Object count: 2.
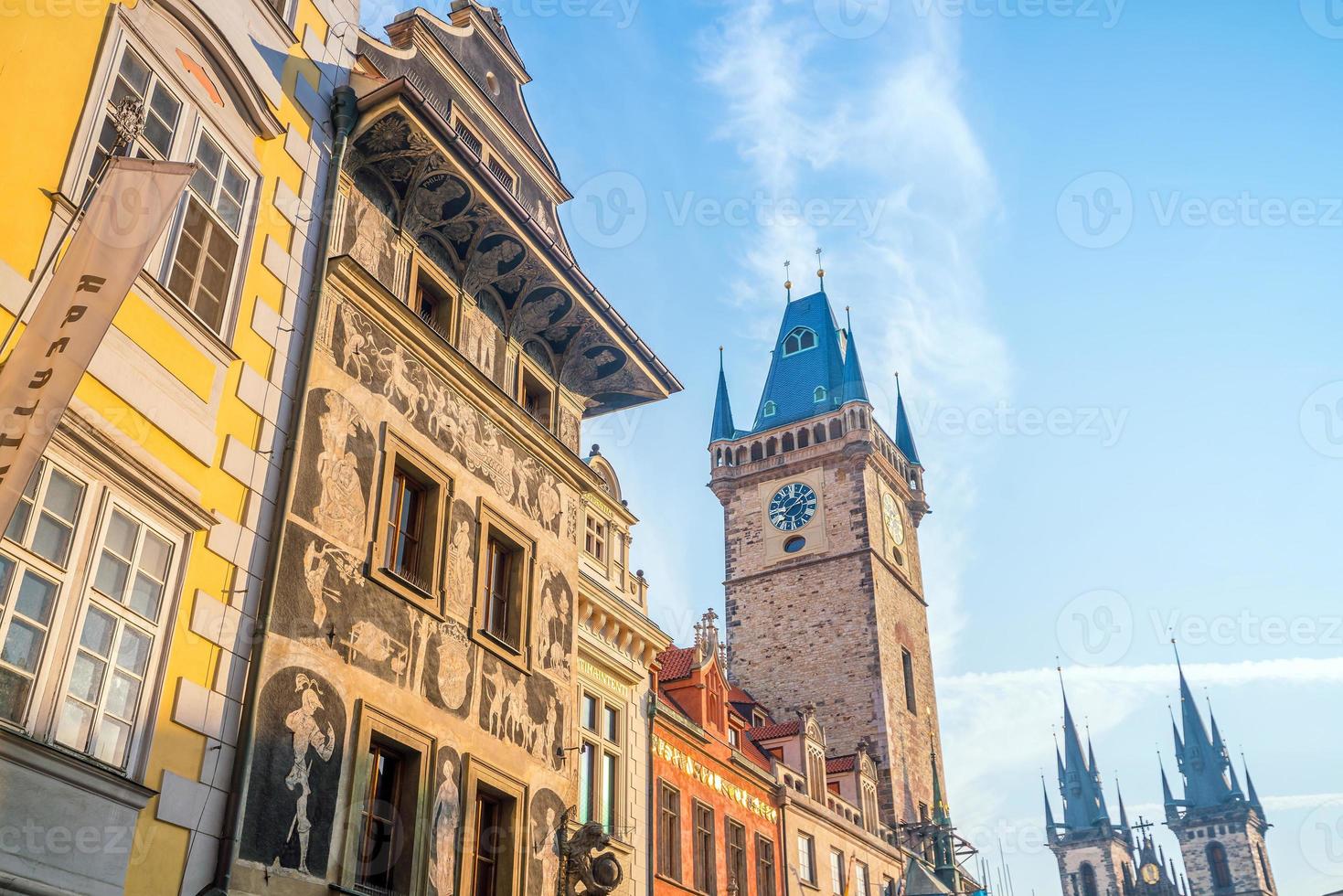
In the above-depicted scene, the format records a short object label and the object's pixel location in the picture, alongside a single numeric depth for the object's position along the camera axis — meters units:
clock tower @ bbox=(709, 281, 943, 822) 47.09
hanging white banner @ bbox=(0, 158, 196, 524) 8.05
